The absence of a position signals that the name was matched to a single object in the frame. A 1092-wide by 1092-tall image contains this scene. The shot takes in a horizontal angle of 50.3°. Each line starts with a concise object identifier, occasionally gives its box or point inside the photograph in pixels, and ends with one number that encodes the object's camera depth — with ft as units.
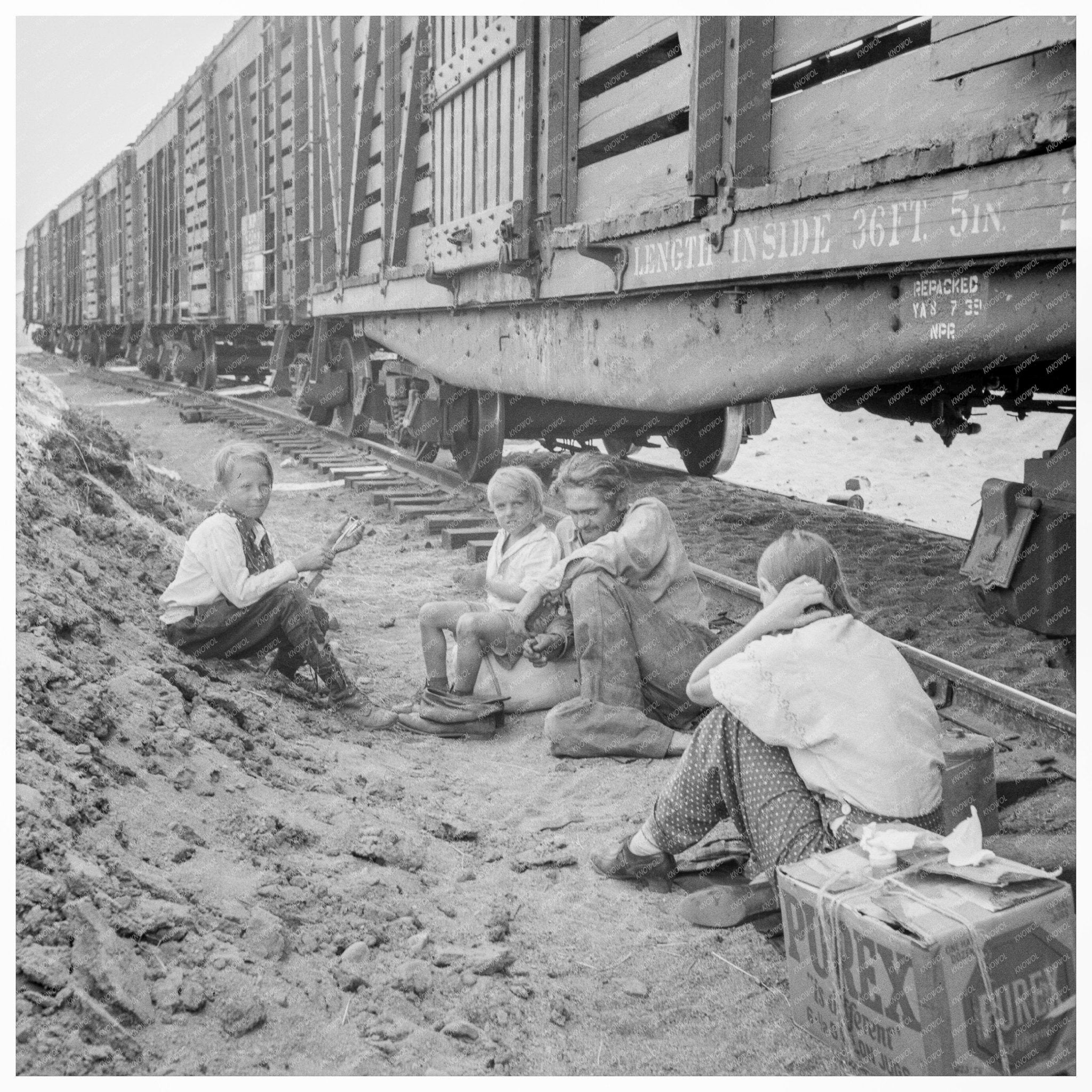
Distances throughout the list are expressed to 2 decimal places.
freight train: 11.16
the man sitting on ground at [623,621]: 12.71
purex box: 6.36
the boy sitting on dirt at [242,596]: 13.46
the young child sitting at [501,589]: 13.98
